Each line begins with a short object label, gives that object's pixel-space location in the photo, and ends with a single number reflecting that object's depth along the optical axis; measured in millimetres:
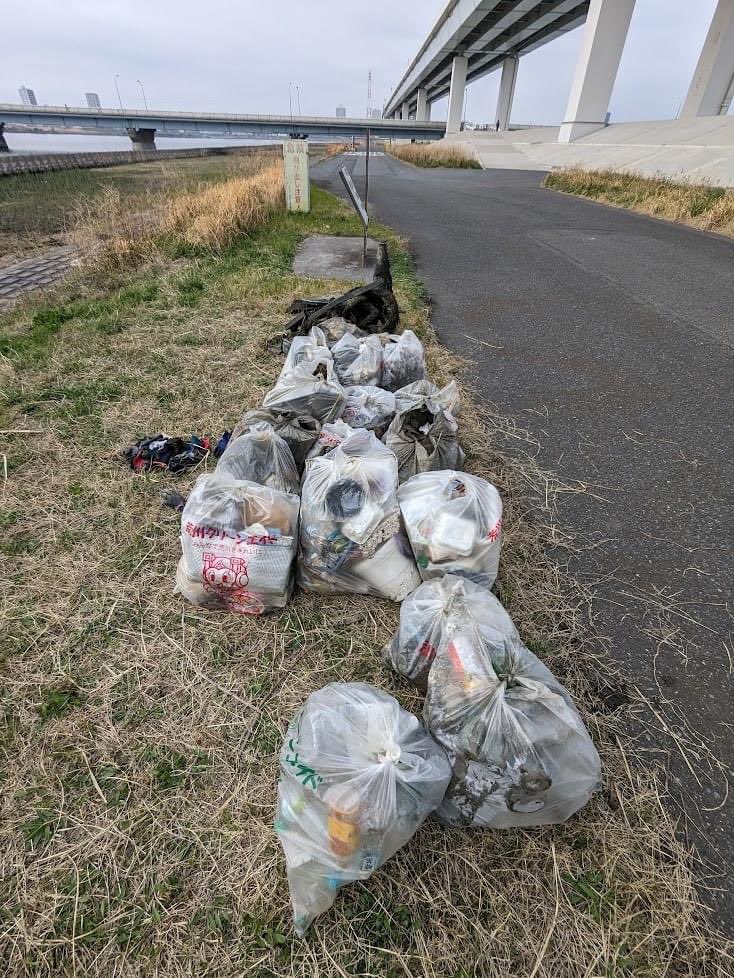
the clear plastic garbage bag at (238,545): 1735
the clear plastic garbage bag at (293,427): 2289
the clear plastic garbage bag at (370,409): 2529
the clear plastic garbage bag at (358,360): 2930
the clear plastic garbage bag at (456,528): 1765
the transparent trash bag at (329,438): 2230
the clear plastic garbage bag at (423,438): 2248
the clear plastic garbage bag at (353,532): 1804
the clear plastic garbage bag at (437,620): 1438
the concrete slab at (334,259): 5746
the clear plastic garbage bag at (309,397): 2492
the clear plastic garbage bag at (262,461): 2027
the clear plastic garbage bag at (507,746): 1189
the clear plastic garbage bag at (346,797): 1077
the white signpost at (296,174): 8211
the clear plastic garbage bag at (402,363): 3037
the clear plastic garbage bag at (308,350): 2848
